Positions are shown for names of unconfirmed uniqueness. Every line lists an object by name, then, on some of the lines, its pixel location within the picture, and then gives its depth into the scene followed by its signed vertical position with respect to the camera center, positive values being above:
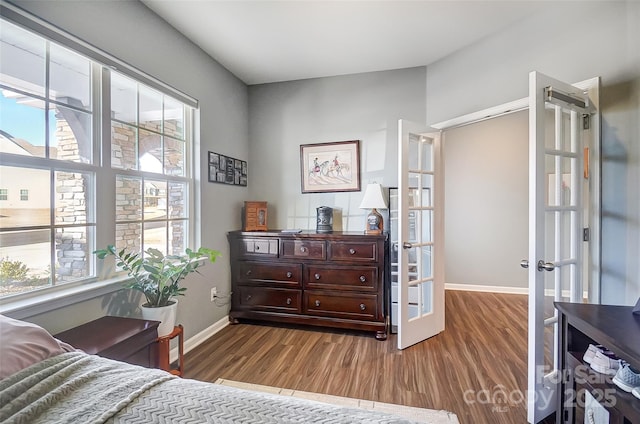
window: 1.38 +0.29
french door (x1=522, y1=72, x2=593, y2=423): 1.48 -0.03
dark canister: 2.96 -0.09
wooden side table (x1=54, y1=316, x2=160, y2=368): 1.33 -0.65
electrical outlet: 2.72 -0.82
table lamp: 2.74 +0.05
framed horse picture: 3.13 +0.51
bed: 0.71 -0.52
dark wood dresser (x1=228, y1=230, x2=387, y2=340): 2.58 -0.68
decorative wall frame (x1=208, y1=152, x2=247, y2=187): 2.75 +0.44
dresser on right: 0.96 -0.66
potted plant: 1.77 -0.48
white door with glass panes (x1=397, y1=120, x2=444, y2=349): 2.38 -0.24
